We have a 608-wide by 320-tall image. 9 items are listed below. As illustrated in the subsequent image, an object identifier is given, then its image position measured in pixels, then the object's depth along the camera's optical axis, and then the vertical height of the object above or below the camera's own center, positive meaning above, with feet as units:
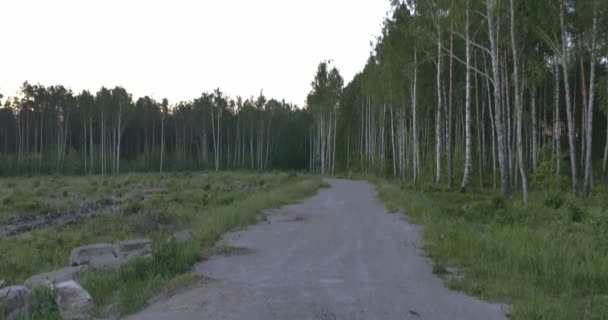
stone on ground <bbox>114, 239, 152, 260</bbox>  31.48 -5.96
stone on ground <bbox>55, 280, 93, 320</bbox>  17.98 -5.71
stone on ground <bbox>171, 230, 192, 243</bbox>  33.59 -5.69
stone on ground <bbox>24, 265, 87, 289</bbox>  23.72 -6.43
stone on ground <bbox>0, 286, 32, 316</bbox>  17.89 -5.44
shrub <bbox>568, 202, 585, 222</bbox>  38.50 -4.20
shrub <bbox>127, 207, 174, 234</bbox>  43.11 -5.80
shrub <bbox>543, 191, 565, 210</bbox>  47.91 -3.88
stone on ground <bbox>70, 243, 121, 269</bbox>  29.48 -6.18
